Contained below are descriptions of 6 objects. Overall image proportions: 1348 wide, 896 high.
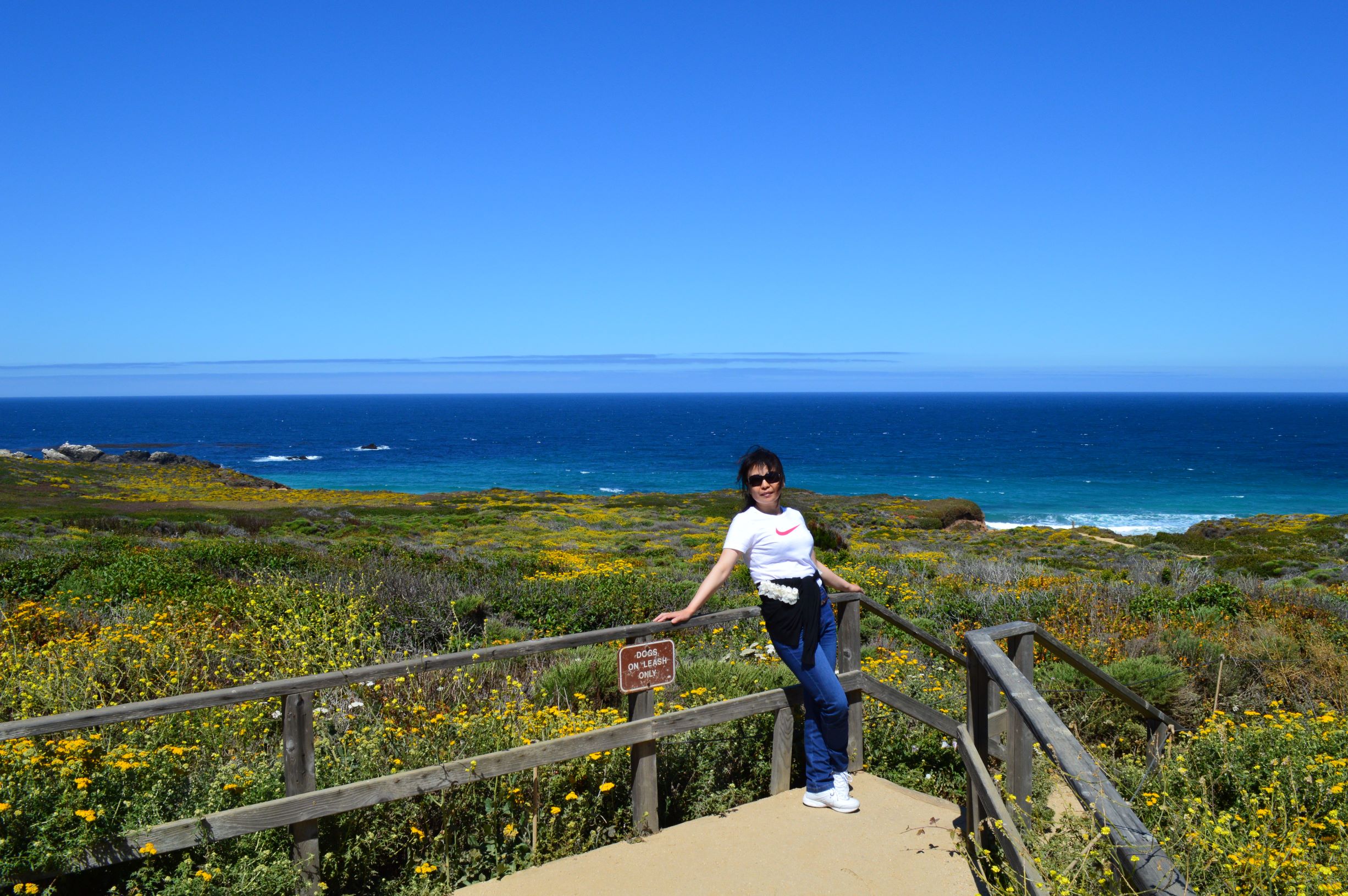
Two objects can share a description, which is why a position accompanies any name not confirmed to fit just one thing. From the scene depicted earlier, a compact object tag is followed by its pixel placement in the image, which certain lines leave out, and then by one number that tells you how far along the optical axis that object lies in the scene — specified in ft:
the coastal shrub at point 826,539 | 79.66
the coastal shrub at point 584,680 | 21.67
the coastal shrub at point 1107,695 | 22.59
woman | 15.33
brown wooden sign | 14.58
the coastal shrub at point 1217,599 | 36.32
